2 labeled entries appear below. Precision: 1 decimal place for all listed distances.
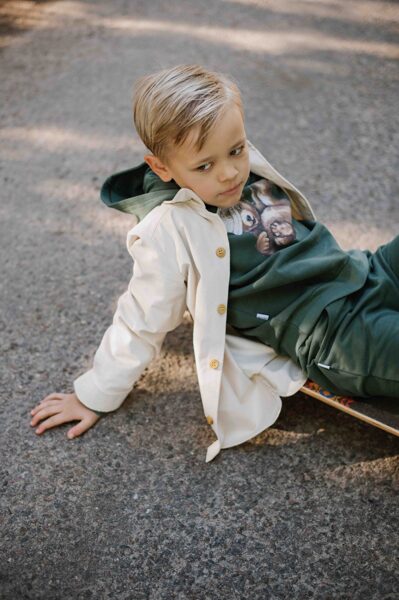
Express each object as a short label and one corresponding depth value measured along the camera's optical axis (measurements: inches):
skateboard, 61.4
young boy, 57.2
